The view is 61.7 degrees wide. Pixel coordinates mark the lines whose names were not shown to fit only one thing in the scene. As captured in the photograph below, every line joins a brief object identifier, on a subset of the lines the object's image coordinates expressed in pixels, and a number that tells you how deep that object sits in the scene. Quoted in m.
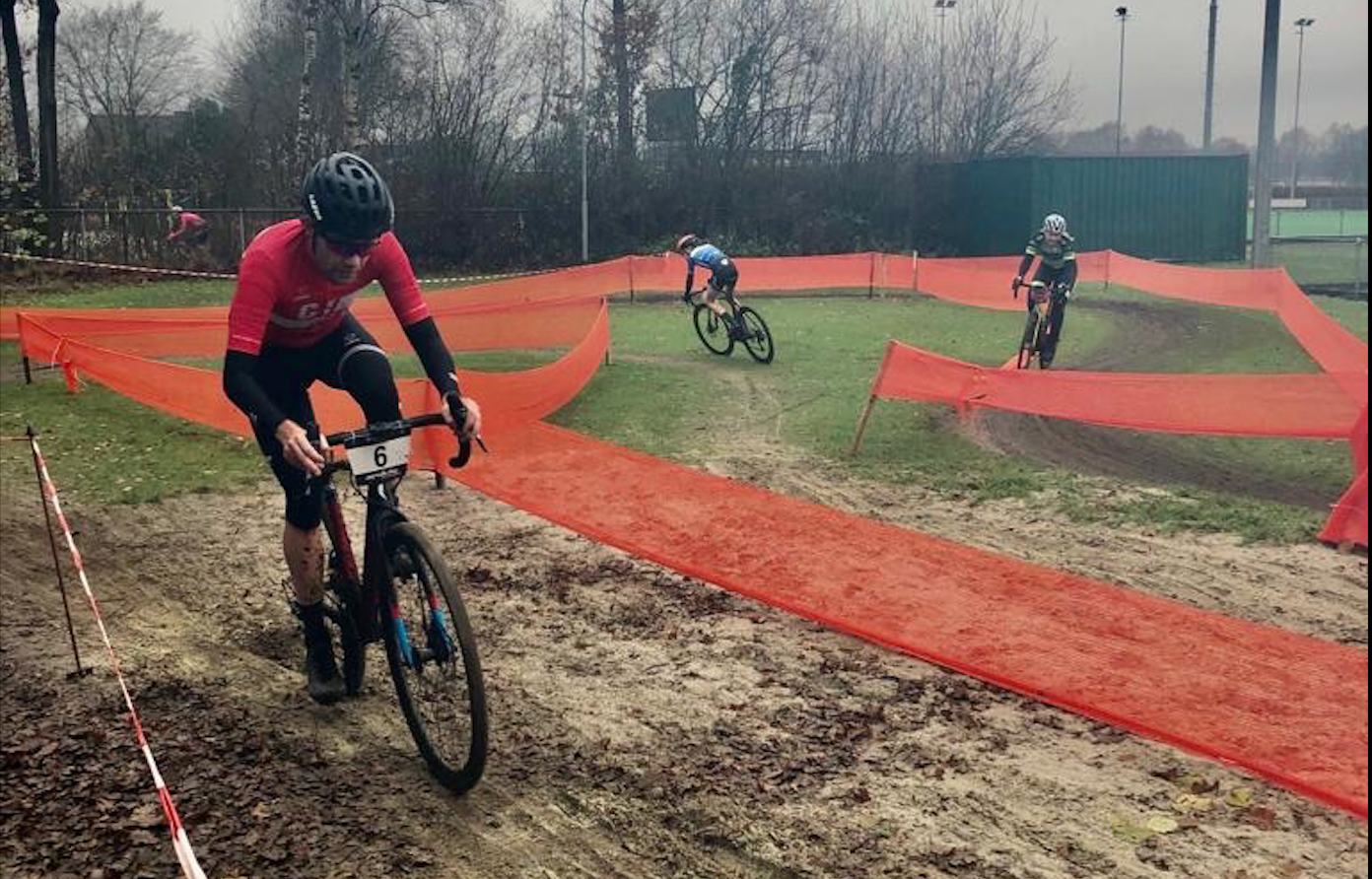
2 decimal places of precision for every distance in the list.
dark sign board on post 32.16
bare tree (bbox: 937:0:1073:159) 28.03
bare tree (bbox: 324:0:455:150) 26.06
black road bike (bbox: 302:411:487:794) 3.64
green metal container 28.59
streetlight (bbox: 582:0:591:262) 28.81
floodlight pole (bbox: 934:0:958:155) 31.11
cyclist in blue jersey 13.55
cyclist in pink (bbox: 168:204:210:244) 24.34
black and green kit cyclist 13.30
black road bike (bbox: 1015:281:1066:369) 13.20
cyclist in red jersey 3.75
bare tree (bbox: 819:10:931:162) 31.17
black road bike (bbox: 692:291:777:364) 13.96
